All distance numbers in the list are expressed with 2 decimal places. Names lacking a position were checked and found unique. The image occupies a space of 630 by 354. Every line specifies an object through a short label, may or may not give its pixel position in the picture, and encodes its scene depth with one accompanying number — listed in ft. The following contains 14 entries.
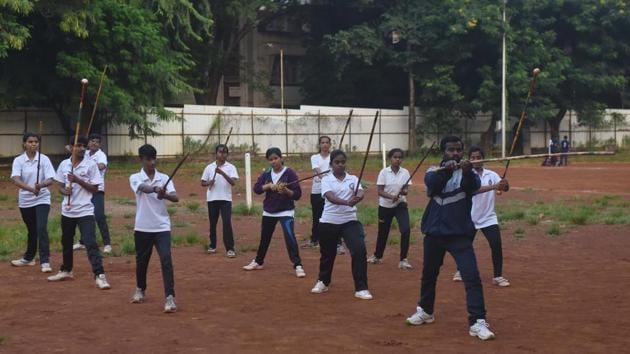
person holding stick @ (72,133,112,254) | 42.74
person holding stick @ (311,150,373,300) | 32.50
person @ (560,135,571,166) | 136.21
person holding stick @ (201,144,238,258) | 43.65
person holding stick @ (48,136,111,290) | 34.86
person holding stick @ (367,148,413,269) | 39.29
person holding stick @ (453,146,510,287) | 35.01
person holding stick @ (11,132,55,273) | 37.91
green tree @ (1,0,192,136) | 101.14
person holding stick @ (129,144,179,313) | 30.19
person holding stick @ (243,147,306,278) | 37.88
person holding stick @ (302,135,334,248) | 43.39
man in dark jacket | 25.86
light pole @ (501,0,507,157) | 134.51
